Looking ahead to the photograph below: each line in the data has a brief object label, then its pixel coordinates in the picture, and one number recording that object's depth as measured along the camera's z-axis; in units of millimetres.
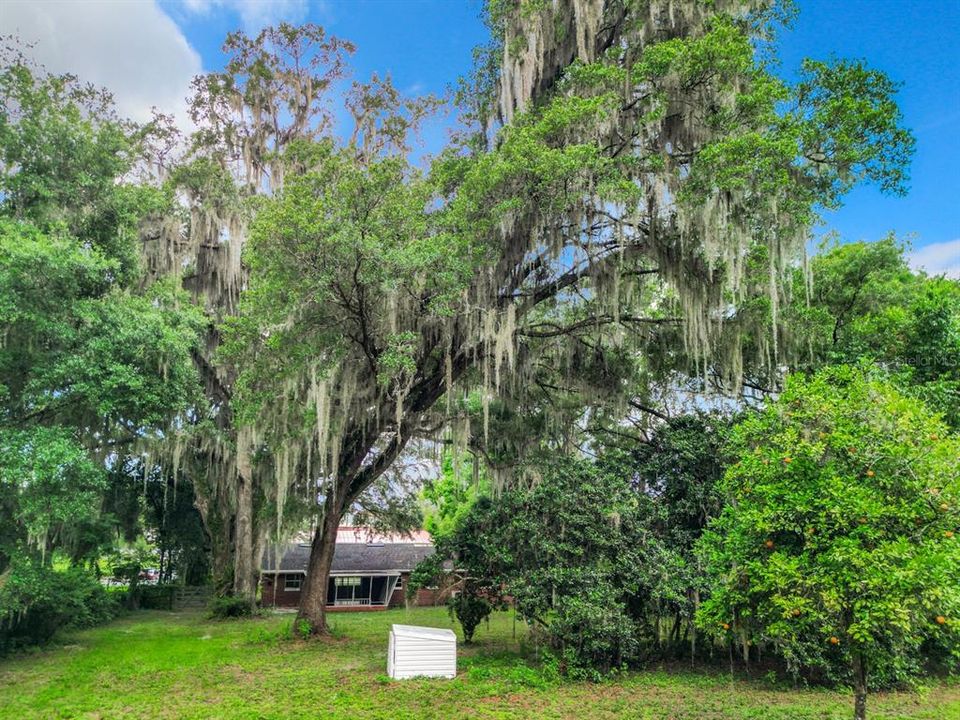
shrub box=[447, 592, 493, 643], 11648
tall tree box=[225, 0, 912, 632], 9102
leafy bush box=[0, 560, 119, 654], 9773
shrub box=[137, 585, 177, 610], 22859
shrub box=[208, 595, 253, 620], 17781
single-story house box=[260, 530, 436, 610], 23109
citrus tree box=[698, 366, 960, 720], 4785
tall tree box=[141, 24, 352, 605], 16234
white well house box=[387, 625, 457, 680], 9156
